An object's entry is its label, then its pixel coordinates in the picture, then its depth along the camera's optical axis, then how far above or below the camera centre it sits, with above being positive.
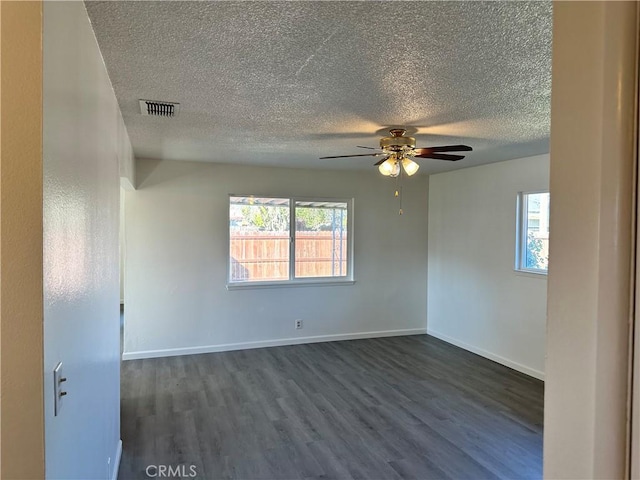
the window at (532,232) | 4.34 +0.05
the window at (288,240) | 5.28 -0.08
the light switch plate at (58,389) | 1.01 -0.40
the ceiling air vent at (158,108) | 2.58 +0.82
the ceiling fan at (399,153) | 3.17 +0.65
